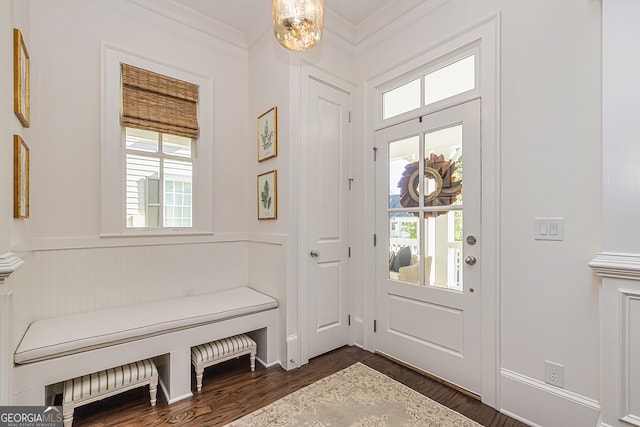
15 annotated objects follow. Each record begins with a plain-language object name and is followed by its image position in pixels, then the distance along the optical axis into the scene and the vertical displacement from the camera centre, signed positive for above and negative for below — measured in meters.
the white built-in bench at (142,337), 1.63 -0.82
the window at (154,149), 2.33 +0.55
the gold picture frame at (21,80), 1.57 +0.74
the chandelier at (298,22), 1.52 +1.01
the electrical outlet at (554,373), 1.67 -0.92
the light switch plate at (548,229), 1.68 -0.09
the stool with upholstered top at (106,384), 1.70 -1.06
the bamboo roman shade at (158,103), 2.39 +0.94
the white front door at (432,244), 2.05 -0.25
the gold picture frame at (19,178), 1.59 +0.20
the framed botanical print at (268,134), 2.62 +0.72
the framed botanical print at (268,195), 2.63 +0.16
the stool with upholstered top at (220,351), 2.15 -1.07
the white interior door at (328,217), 2.62 -0.04
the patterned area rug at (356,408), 1.78 -1.27
